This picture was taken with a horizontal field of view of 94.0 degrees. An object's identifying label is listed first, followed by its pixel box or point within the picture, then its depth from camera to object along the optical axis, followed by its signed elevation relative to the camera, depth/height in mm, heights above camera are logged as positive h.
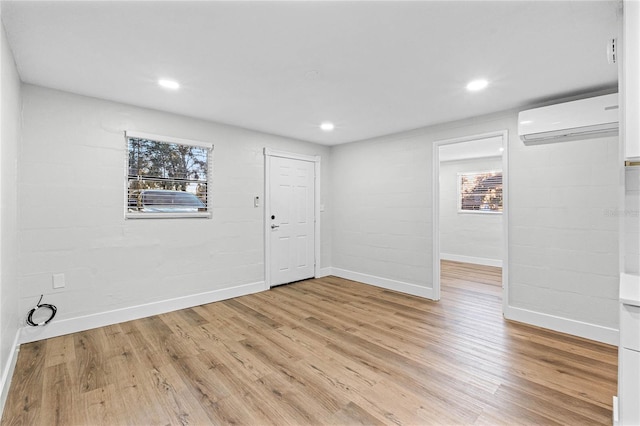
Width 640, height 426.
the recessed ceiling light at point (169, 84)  2701 +1204
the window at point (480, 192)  6496 +497
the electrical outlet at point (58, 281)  2881 -648
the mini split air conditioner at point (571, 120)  2660 +886
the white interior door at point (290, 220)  4696 -93
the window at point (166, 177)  3371 +452
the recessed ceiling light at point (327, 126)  4043 +1233
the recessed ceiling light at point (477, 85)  2671 +1188
